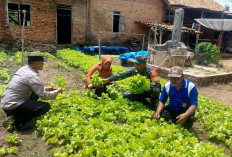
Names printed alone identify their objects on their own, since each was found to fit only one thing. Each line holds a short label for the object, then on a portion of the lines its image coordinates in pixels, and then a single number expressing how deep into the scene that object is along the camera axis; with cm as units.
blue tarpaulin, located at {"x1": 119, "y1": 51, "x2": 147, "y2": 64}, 1155
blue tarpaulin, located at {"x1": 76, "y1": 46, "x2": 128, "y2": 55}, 1459
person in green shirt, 498
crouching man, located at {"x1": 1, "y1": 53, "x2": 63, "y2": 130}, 381
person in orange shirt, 525
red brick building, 1283
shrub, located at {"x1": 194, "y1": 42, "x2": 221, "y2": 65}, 1260
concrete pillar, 1174
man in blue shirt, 387
